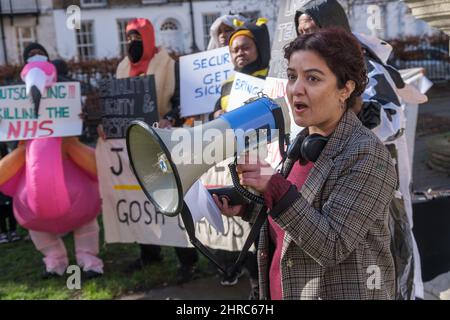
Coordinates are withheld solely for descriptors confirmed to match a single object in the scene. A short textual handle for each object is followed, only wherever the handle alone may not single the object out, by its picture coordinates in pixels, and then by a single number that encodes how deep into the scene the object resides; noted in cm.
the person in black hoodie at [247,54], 382
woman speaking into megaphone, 167
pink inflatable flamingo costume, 440
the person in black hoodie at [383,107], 286
